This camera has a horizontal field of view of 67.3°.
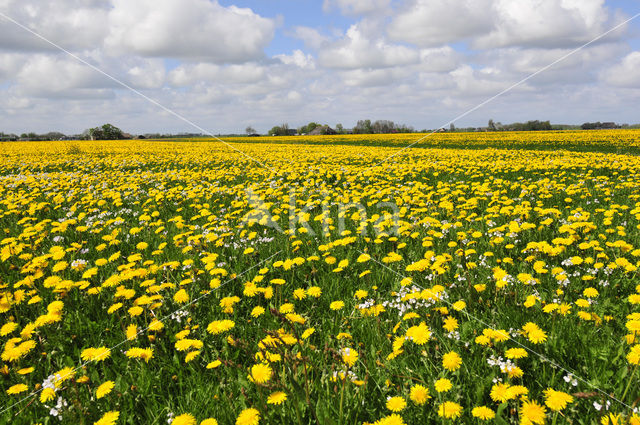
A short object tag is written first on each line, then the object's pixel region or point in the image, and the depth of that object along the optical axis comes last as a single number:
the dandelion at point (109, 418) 0.70
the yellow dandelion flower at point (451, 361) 0.77
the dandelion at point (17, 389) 0.77
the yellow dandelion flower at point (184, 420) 0.70
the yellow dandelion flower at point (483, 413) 0.68
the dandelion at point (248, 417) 0.69
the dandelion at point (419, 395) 0.71
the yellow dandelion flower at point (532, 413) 0.66
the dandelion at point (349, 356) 0.78
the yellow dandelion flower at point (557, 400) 0.66
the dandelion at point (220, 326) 0.89
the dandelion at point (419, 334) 0.82
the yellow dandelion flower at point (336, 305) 0.97
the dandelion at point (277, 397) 0.68
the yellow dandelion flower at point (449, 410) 0.68
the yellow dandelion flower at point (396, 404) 0.70
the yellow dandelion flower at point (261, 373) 0.74
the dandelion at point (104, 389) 0.75
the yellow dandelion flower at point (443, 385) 0.72
